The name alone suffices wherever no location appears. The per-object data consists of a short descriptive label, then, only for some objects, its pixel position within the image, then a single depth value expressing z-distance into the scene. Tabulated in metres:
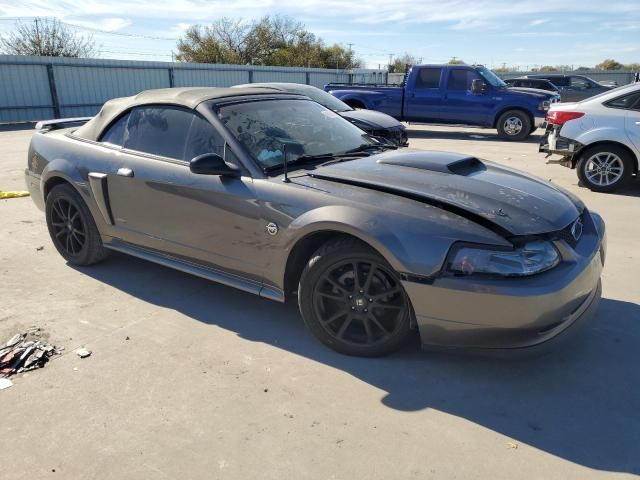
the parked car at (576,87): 19.30
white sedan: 7.15
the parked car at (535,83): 18.73
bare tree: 32.19
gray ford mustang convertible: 2.67
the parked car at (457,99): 13.54
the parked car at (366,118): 9.55
